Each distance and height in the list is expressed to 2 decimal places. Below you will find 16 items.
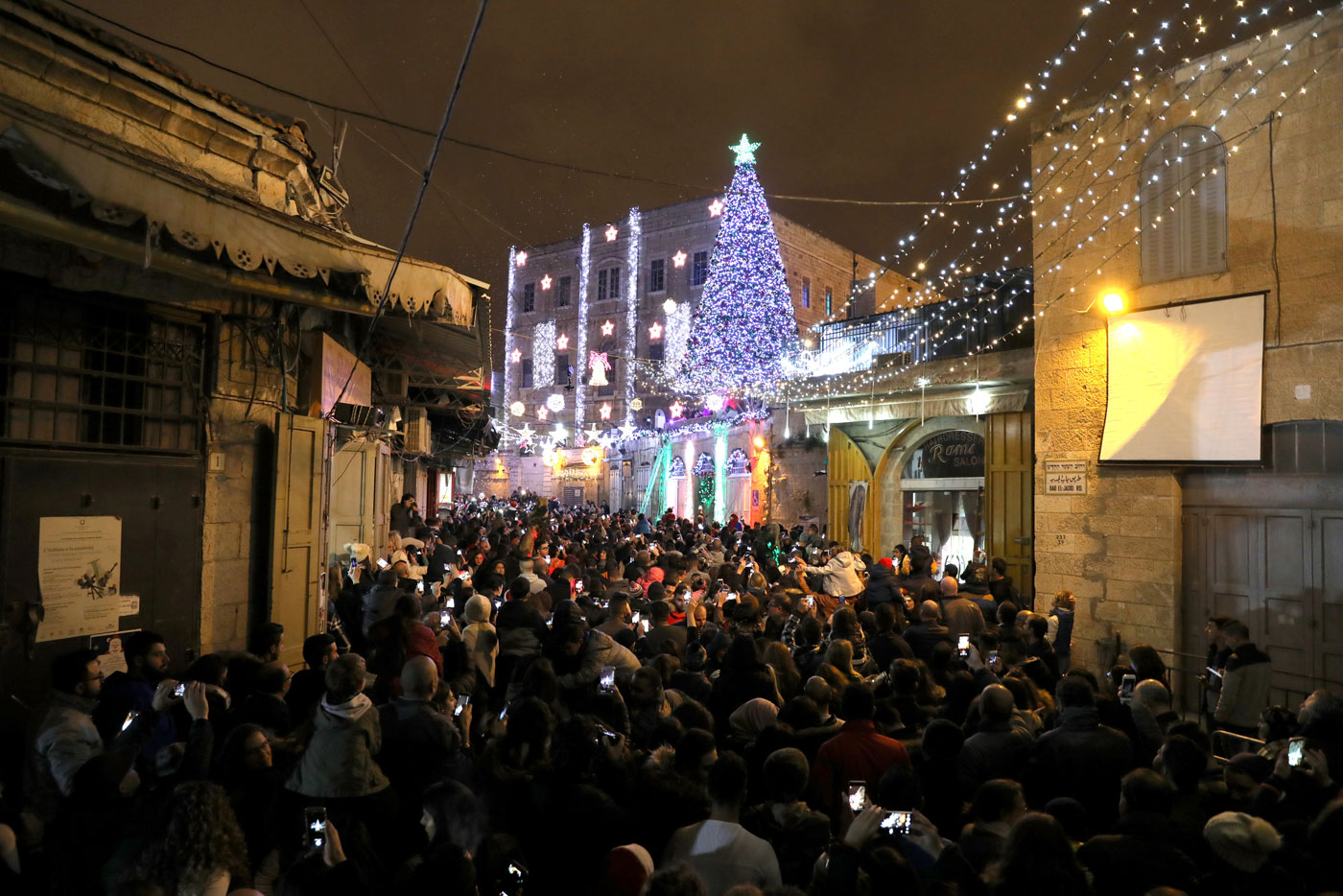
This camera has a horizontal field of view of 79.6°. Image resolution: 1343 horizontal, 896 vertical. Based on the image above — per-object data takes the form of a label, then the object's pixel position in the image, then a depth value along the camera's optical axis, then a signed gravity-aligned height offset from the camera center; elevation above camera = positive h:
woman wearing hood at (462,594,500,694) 6.82 -1.41
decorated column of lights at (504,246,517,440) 49.59 +8.43
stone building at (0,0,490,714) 5.57 +1.10
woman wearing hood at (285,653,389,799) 3.96 -1.37
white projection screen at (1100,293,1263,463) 9.09 +1.21
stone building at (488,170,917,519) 39.03 +8.68
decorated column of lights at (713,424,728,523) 27.69 +0.16
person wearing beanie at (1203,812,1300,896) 3.07 -1.42
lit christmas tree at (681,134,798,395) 24.23 +5.48
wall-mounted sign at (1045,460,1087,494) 10.62 +0.08
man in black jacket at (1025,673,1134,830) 4.43 -1.54
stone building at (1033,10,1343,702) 8.68 +1.70
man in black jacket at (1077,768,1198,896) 3.20 -1.50
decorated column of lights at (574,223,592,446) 45.28 +7.44
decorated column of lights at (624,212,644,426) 42.94 +9.81
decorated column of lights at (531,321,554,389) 47.56 +7.21
